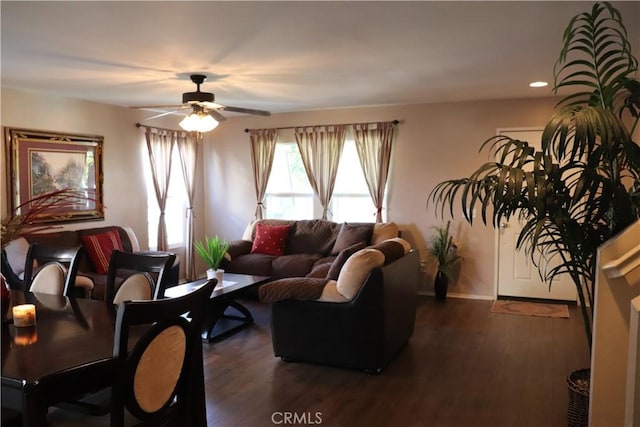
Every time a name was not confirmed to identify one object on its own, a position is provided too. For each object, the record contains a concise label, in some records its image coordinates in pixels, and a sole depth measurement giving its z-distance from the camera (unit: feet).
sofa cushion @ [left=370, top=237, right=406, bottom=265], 12.24
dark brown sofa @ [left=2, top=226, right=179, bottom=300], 14.69
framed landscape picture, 15.93
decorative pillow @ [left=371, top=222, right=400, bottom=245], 18.89
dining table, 5.11
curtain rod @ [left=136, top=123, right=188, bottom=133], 20.27
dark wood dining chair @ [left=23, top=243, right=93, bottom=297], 9.55
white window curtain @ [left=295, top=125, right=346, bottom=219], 21.11
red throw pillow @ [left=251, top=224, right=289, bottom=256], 20.06
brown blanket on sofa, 11.71
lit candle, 6.87
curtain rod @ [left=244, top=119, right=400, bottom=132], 20.07
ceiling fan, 13.34
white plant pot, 14.93
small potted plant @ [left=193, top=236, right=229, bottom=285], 15.54
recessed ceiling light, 15.44
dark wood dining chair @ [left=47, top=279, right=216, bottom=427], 5.49
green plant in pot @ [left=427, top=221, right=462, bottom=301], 19.04
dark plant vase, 19.15
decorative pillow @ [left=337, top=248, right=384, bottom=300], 11.28
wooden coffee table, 14.15
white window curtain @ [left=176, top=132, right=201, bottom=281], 22.63
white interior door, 18.54
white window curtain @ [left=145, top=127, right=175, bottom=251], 20.75
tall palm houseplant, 6.93
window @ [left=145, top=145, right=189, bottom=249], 21.40
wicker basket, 8.42
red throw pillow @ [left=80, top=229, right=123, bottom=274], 16.94
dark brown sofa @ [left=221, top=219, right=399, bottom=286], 18.67
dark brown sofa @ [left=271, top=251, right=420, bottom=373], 11.34
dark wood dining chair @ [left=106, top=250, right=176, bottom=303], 8.50
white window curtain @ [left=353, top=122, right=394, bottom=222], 20.21
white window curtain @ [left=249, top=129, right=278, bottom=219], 22.54
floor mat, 17.09
